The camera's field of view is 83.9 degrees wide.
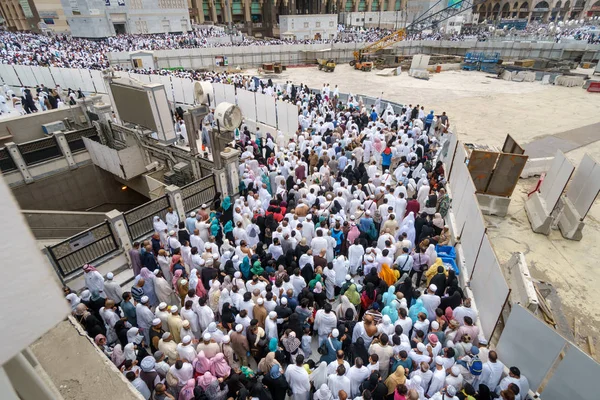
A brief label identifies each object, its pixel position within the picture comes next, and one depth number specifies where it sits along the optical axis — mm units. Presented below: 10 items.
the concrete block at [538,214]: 9359
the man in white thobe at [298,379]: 4688
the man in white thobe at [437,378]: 4621
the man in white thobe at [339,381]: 4508
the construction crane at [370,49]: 33844
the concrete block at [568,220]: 8948
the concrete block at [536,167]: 12461
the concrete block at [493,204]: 10172
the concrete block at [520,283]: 5852
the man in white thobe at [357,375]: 4656
